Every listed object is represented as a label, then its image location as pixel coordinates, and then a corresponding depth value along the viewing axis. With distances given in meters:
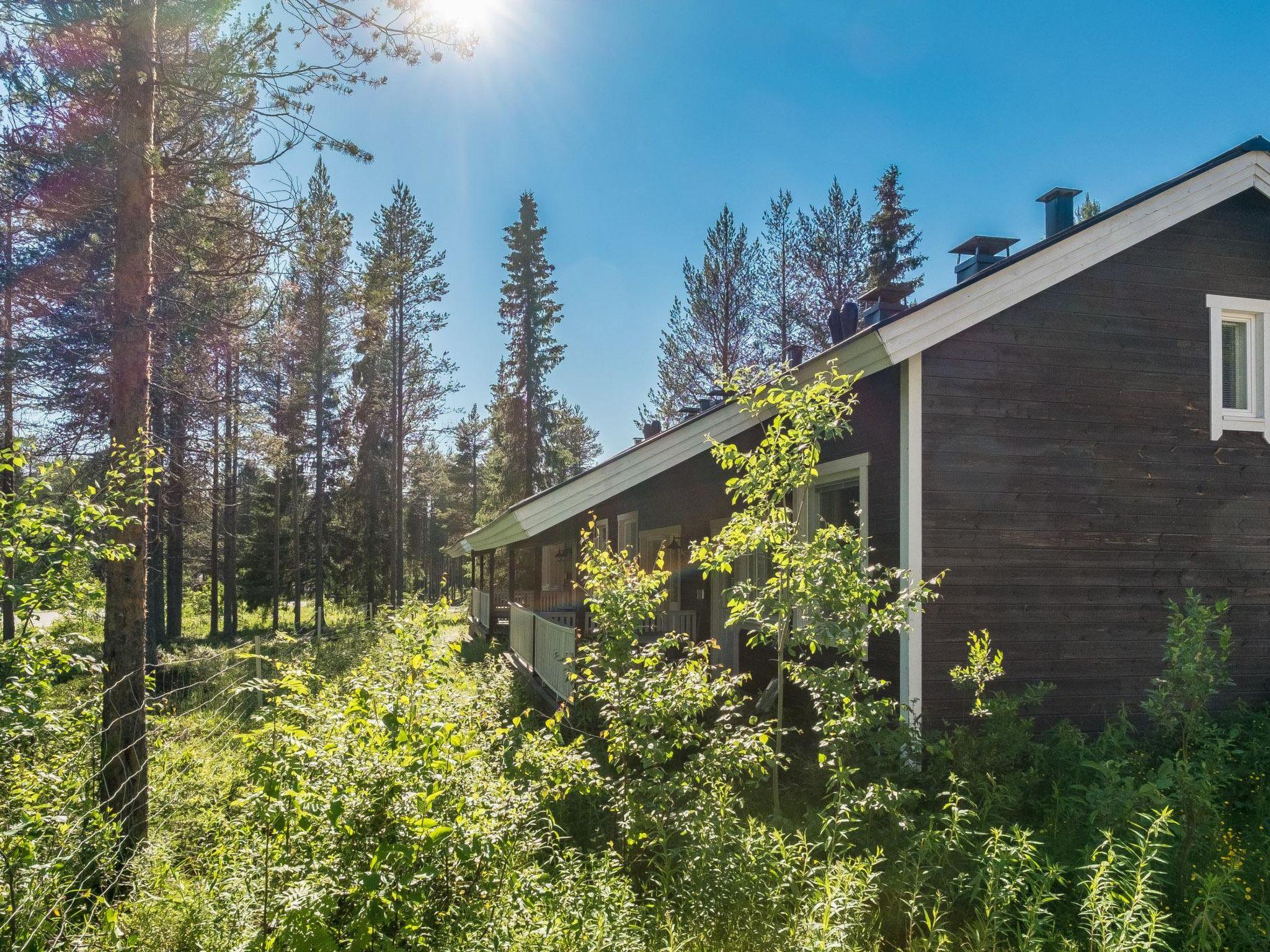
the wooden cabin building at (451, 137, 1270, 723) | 6.23
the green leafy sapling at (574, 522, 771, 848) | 4.12
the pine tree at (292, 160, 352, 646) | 22.42
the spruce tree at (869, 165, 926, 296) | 25.44
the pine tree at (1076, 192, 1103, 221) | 22.37
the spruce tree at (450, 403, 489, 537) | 50.19
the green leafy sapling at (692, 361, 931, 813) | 4.42
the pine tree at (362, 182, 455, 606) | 24.67
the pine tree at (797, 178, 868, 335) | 24.45
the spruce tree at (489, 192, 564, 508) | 30.78
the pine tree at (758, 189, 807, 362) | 25.06
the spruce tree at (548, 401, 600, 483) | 31.25
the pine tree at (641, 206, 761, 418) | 25.67
